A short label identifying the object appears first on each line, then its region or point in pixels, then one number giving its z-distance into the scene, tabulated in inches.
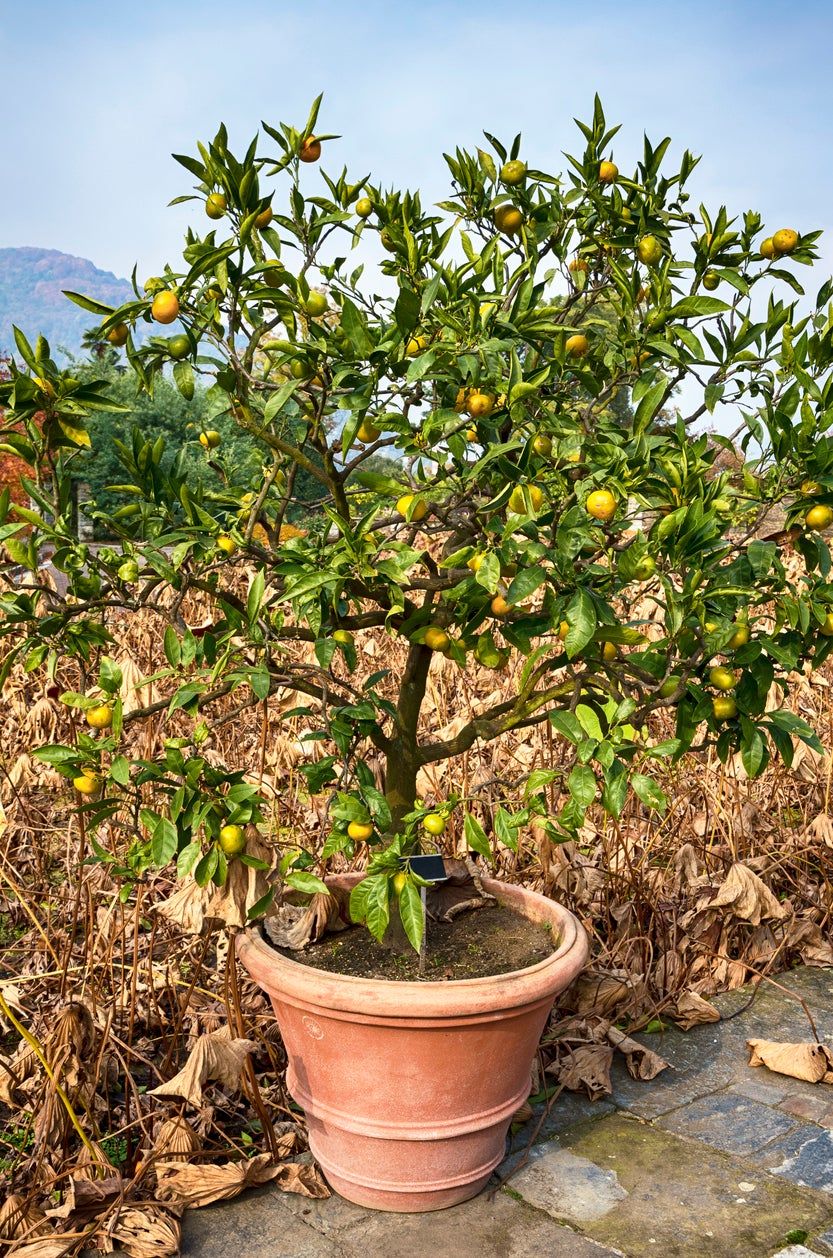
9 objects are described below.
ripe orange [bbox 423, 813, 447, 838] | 73.1
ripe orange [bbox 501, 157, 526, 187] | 78.5
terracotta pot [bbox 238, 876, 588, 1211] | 75.3
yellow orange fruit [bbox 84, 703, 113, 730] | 73.2
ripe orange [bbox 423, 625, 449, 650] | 79.4
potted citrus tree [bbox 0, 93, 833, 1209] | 67.5
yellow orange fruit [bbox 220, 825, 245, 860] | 74.0
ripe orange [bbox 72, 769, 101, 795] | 73.9
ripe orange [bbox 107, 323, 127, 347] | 68.9
